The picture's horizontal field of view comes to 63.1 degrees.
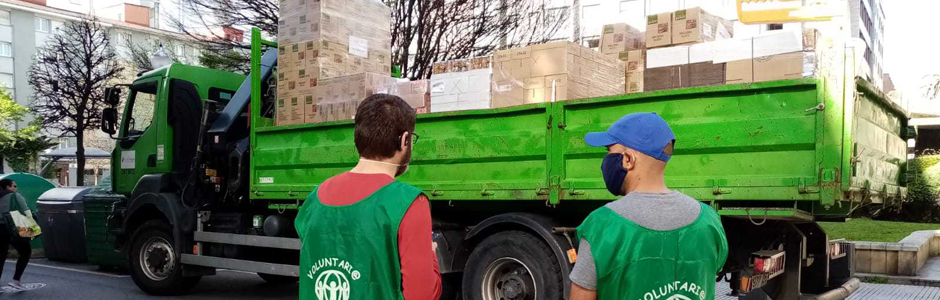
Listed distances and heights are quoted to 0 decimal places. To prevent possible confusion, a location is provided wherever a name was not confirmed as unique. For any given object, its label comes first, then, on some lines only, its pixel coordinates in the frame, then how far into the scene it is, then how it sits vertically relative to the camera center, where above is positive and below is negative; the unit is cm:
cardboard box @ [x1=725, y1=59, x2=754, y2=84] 486 +43
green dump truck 466 -28
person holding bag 889 -110
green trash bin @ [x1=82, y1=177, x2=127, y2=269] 1088 -143
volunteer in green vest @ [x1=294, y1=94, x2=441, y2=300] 220 -27
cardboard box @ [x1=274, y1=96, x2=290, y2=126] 734 +23
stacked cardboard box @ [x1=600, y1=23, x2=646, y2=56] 609 +79
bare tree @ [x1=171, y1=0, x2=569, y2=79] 1673 +253
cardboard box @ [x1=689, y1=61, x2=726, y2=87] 504 +43
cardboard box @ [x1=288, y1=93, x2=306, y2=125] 721 +25
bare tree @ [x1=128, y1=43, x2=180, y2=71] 1961 +194
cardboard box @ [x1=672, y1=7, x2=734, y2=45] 546 +81
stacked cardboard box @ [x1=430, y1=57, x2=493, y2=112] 600 +42
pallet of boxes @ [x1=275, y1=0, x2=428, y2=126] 677 +73
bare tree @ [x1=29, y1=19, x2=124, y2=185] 2703 +217
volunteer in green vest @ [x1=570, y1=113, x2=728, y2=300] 209 -27
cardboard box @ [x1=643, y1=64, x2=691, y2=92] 525 +42
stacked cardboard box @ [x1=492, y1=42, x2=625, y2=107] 554 +47
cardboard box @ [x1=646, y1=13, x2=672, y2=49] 559 +80
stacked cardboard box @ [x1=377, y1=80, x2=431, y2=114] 638 +35
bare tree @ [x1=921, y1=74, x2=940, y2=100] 3027 +212
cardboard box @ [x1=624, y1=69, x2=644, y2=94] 598 +45
